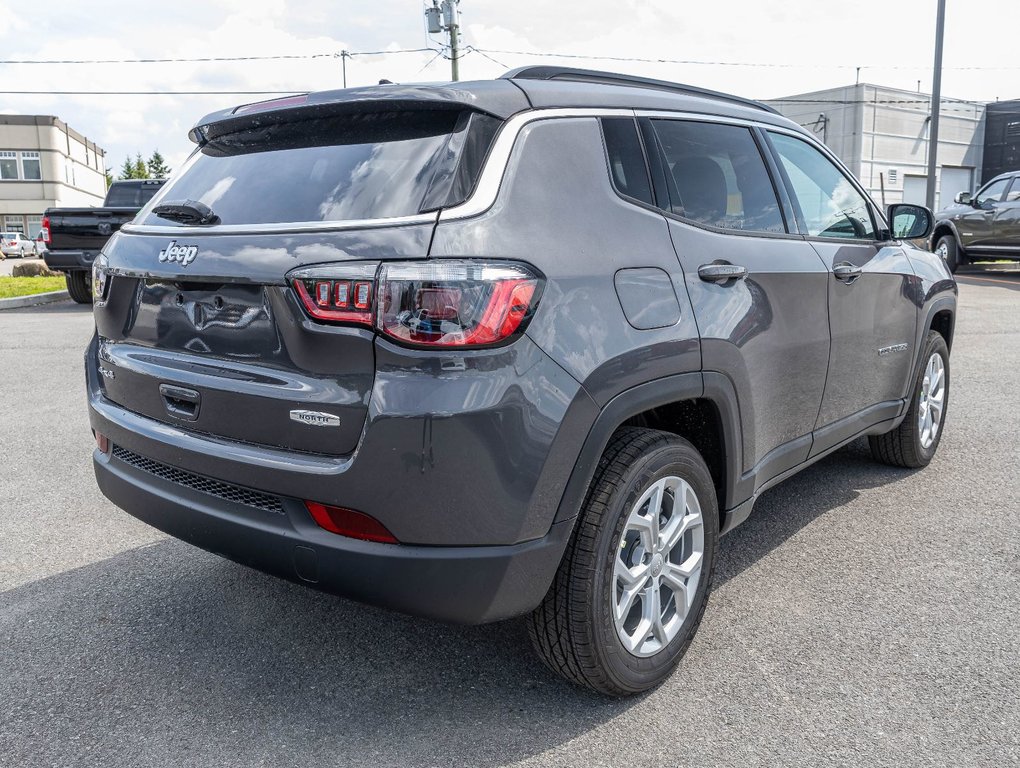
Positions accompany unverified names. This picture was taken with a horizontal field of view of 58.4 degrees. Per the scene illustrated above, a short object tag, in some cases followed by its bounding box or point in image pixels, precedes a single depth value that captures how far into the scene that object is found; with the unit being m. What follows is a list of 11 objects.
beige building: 67.44
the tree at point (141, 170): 91.36
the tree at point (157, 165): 96.56
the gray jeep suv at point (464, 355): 2.21
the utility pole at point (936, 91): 20.47
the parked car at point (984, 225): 16.67
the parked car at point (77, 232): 13.19
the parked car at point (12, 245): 49.89
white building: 45.78
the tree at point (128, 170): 93.73
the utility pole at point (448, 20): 31.95
